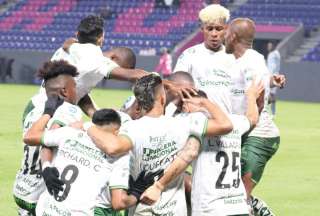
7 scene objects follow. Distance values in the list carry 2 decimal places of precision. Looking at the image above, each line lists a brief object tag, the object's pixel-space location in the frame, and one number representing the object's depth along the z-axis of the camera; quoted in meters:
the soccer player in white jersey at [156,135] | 12.52
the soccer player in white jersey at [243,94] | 17.75
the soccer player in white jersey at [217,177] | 13.73
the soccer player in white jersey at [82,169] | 12.65
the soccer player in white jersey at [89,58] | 16.30
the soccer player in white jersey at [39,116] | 13.81
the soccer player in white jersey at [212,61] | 16.23
